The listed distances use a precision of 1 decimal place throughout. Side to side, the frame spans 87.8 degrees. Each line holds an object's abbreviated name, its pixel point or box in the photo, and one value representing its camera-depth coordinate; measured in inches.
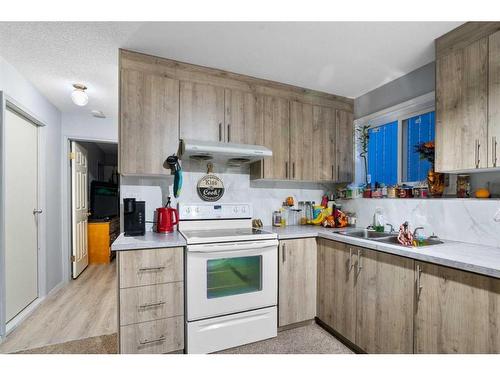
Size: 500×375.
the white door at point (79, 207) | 146.9
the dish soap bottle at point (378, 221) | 95.0
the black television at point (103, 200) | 193.8
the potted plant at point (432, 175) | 81.7
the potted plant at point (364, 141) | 115.9
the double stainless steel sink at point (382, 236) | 75.8
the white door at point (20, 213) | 92.3
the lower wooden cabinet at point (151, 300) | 66.7
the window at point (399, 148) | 93.3
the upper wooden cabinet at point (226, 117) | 81.5
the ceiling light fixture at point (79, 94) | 106.0
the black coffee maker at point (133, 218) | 78.9
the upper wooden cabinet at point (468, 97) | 62.6
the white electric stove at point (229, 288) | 72.5
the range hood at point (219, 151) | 80.9
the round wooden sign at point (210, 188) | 98.7
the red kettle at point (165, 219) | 85.9
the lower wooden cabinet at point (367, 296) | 62.9
